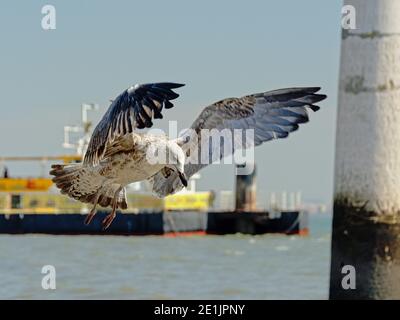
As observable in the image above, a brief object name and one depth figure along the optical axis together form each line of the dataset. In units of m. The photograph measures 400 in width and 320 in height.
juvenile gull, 10.98
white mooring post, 13.32
